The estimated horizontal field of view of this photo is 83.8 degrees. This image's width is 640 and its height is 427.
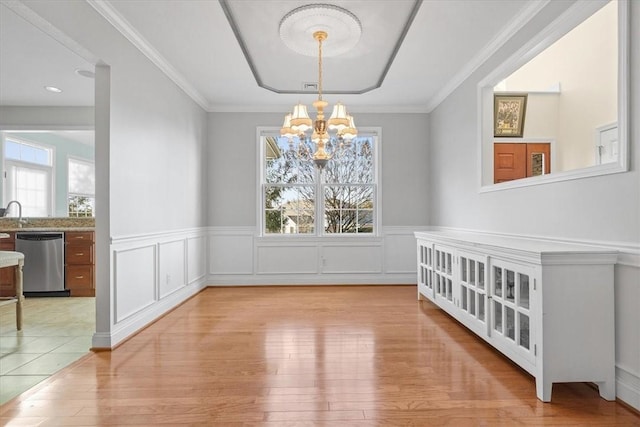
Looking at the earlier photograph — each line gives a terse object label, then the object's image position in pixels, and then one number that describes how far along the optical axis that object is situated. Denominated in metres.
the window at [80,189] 7.29
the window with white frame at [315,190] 5.50
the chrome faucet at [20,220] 4.86
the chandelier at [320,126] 3.07
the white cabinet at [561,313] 2.02
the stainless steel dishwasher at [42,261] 4.66
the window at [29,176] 5.91
